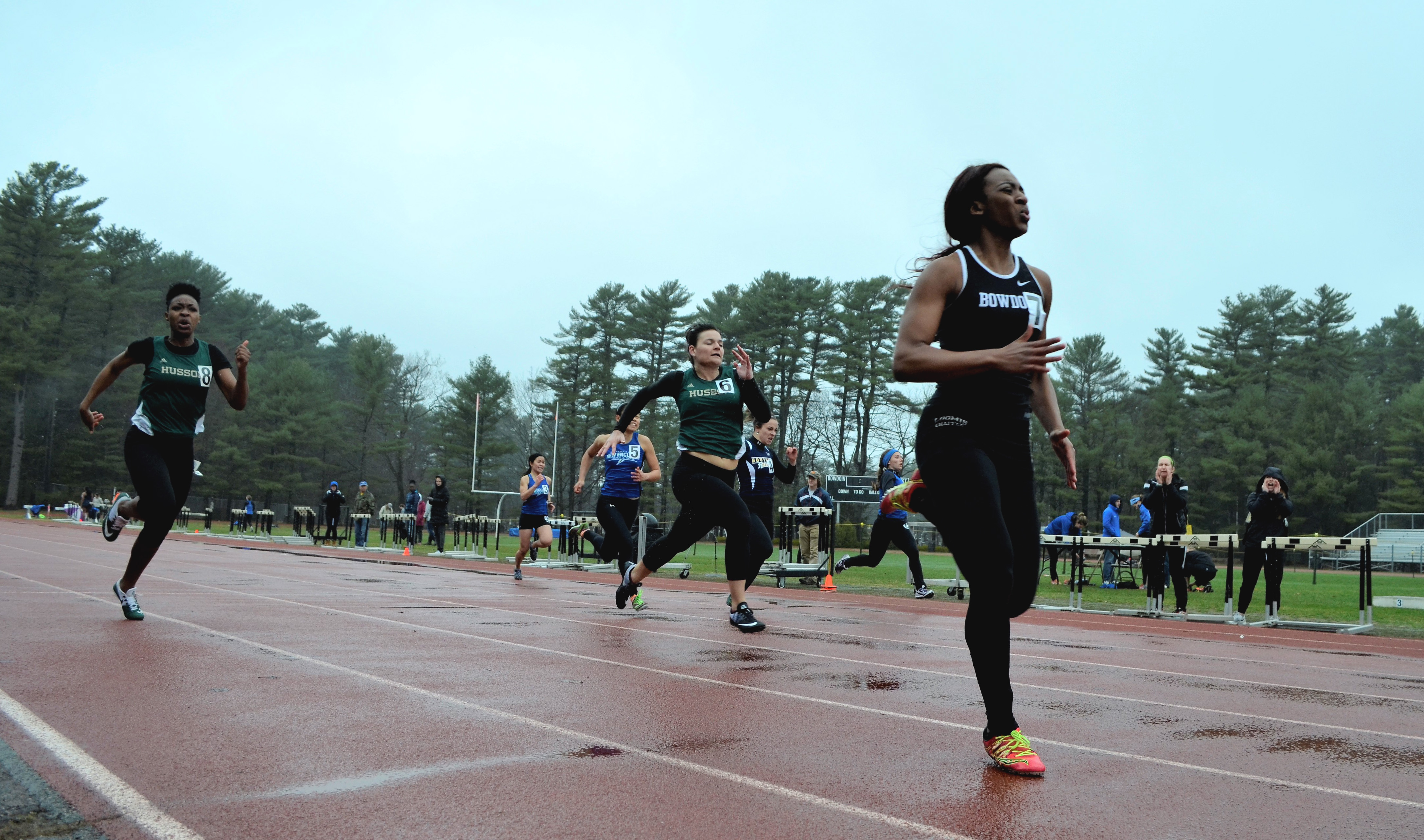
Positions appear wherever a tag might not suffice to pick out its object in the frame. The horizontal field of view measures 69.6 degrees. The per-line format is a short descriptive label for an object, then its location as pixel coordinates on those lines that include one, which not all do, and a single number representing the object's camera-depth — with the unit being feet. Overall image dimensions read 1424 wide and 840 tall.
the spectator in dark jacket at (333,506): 90.94
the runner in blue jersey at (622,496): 35.01
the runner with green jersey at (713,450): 23.47
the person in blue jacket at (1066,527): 60.34
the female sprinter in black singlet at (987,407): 11.07
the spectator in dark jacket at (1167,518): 39.78
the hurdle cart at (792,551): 50.93
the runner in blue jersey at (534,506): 48.08
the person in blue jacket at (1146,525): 48.83
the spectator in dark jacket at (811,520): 59.52
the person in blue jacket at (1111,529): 62.03
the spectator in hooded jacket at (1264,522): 37.81
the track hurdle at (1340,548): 33.81
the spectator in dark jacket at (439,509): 84.28
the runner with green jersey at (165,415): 20.97
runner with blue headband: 43.06
